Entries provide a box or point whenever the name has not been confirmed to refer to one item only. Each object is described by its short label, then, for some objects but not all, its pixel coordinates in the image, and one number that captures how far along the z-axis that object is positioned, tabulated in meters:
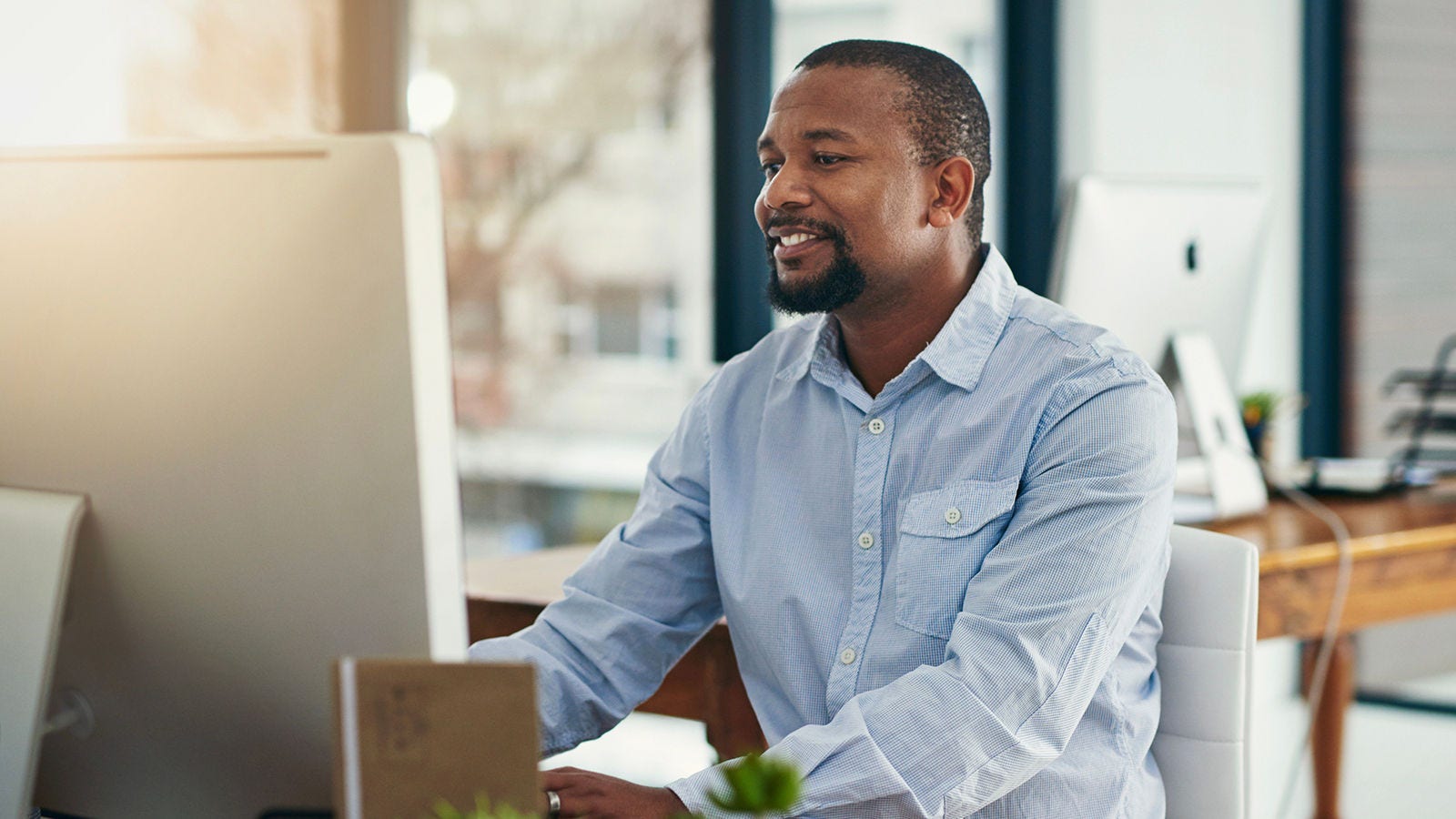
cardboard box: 1.91
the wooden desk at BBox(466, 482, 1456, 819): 2.96
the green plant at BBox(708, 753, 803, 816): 1.57
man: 2.50
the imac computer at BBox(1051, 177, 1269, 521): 3.27
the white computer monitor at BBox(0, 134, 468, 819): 2.09
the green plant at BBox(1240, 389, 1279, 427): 3.77
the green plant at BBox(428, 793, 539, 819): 1.83
